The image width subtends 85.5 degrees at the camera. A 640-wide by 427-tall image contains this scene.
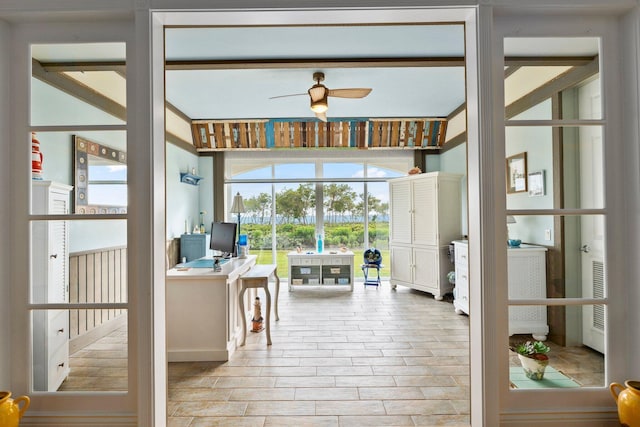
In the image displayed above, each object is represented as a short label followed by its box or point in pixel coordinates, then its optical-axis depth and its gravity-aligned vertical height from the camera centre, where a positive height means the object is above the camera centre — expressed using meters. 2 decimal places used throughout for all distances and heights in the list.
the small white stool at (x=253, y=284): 3.30 -0.64
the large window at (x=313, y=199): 6.67 +0.34
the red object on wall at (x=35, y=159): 1.65 +0.29
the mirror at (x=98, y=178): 1.61 +0.20
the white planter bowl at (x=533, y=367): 1.65 -0.73
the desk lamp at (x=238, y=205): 4.95 +0.18
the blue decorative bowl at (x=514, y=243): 1.66 -0.14
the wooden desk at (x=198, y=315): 3.04 -0.85
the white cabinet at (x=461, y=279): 4.32 -0.83
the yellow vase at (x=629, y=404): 1.40 -0.79
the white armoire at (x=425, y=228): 5.27 -0.20
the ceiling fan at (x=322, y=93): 3.83 +1.38
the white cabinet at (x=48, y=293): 1.64 -0.36
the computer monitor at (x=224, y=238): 3.84 -0.23
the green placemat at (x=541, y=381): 1.63 -0.79
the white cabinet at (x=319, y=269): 6.01 -0.91
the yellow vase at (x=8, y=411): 1.39 -0.78
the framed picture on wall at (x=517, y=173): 1.63 +0.20
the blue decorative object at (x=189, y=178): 5.60 +0.68
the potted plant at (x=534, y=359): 1.62 -0.70
